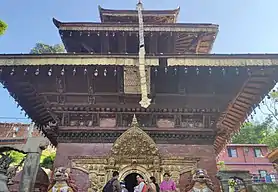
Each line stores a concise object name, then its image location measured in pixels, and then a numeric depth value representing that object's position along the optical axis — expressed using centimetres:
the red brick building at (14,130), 4250
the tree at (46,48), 4506
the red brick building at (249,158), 3938
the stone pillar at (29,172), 841
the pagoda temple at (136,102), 937
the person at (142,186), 756
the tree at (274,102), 3105
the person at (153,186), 752
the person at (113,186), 718
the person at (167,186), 798
